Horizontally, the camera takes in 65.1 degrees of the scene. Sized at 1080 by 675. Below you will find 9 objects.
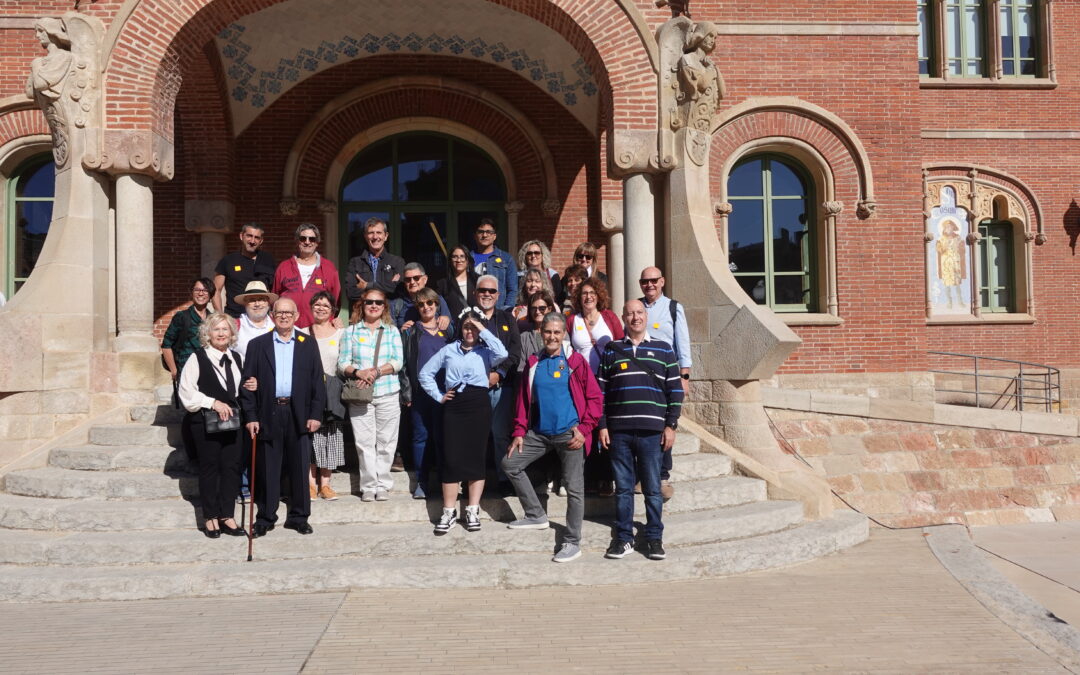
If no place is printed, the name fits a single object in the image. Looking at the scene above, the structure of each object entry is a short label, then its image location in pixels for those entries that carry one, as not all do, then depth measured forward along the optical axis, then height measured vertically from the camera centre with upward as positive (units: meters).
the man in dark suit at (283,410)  5.74 -0.39
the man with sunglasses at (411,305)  6.57 +0.39
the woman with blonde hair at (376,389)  6.07 -0.26
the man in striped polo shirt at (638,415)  5.65 -0.45
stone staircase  5.28 -1.29
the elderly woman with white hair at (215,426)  5.64 -0.47
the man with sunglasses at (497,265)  7.33 +0.75
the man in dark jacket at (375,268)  7.04 +0.71
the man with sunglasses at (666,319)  6.64 +0.23
